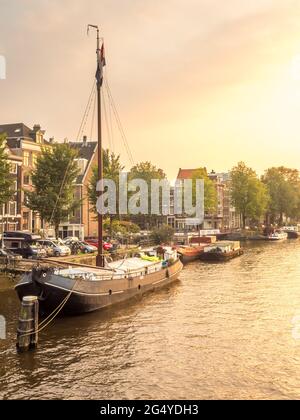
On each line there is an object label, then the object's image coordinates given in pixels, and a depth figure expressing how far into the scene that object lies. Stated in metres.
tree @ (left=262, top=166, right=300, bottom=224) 130.50
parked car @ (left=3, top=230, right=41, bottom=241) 44.31
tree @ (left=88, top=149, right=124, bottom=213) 61.50
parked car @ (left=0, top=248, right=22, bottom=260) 32.97
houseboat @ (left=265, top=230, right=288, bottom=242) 99.31
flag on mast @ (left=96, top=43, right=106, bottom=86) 33.84
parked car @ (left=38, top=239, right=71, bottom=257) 43.25
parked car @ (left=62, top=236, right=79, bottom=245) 53.09
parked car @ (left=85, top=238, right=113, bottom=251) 51.04
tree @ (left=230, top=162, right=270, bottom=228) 110.12
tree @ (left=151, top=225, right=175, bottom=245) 65.81
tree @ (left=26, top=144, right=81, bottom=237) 50.12
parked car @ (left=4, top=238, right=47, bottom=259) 40.84
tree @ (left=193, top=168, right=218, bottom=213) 95.06
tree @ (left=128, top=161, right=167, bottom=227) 85.29
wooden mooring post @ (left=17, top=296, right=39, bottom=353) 19.92
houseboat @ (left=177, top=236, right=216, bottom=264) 58.31
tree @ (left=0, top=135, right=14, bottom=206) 41.97
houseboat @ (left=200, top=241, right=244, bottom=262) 59.66
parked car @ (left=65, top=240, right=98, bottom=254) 47.91
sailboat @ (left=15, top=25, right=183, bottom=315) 25.23
